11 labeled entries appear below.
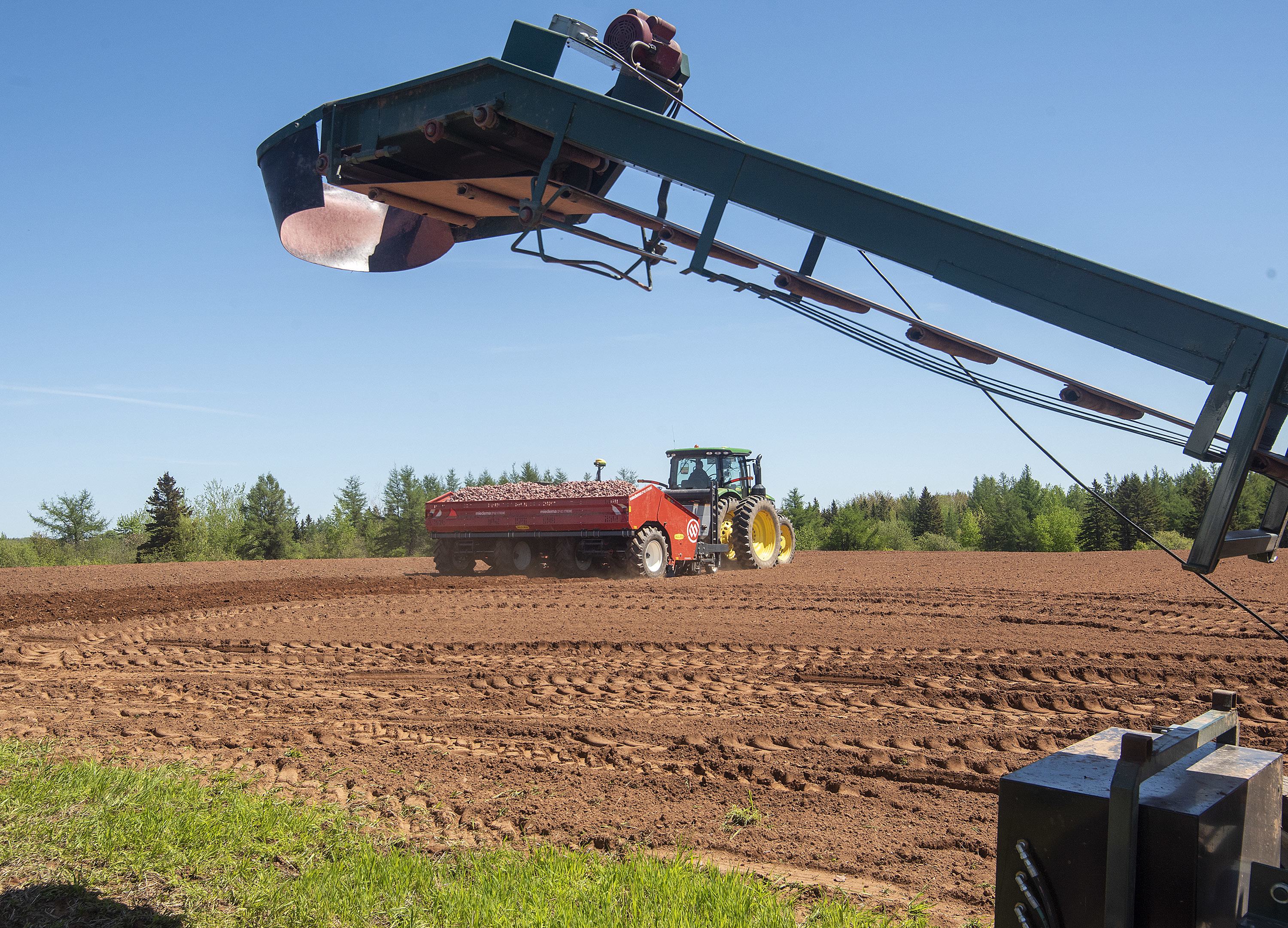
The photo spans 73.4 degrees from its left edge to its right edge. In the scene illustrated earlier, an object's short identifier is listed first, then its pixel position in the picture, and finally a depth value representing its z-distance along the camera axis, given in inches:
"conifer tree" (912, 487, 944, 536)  1987.0
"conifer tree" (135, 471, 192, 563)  1482.5
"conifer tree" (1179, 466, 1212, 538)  1278.3
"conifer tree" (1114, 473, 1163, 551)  1572.3
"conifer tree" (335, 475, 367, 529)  1872.5
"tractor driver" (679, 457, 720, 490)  694.5
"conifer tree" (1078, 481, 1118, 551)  1539.1
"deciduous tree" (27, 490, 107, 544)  1769.2
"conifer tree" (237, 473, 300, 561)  1608.0
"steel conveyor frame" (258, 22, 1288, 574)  100.0
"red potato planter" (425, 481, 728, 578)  589.0
